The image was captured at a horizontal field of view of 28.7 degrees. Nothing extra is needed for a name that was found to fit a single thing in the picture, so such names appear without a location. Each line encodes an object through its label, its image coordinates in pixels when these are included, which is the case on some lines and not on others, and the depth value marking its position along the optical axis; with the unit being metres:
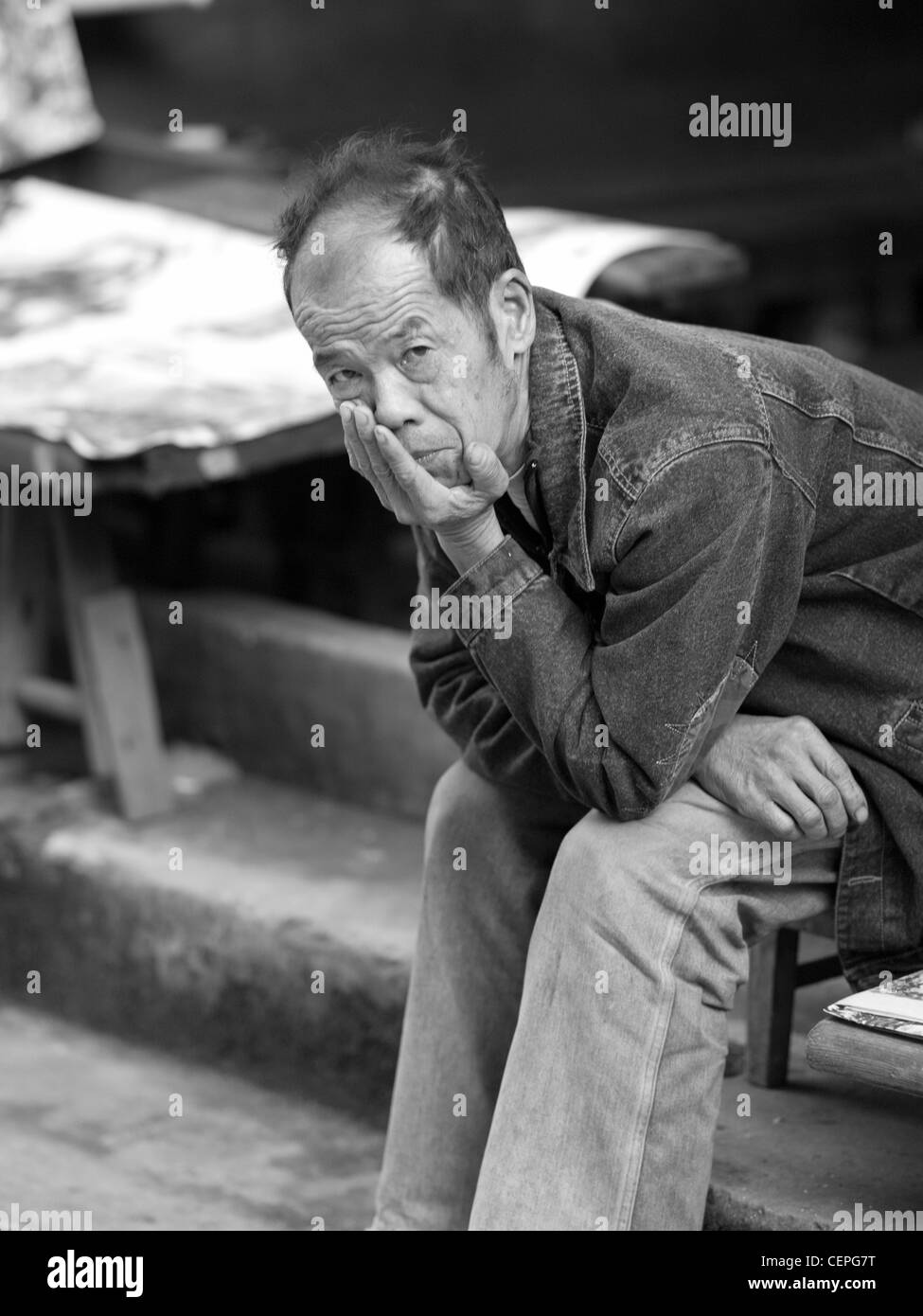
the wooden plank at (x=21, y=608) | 4.25
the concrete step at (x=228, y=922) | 3.35
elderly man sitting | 2.02
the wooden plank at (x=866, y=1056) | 1.99
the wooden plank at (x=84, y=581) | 3.88
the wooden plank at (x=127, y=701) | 3.95
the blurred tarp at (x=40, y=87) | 4.91
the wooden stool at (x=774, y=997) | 2.63
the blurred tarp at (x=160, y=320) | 3.67
